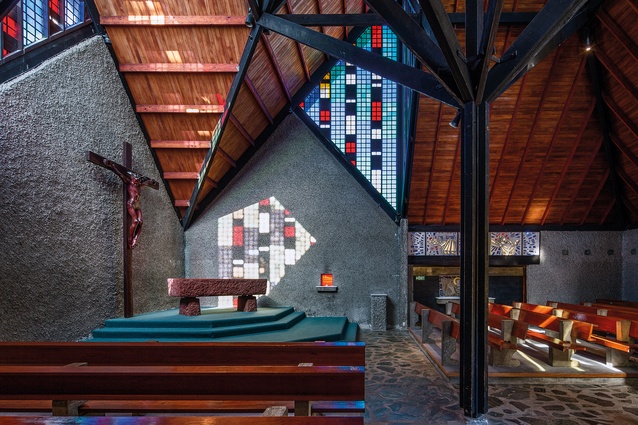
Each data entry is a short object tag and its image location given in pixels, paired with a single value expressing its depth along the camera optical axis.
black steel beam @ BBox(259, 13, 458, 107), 4.27
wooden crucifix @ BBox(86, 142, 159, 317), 7.13
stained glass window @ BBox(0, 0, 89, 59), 5.02
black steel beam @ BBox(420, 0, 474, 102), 3.26
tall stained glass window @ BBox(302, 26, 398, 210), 10.05
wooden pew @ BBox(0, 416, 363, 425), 1.50
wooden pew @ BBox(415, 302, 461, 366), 5.62
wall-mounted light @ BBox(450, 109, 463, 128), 4.31
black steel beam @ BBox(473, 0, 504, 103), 3.38
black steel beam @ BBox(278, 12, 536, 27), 6.11
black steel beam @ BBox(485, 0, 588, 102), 3.45
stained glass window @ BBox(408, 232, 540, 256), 10.27
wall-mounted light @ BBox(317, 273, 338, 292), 9.75
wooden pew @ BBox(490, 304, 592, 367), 5.53
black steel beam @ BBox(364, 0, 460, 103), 3.74
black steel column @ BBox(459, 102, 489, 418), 3.76
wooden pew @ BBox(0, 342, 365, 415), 2.30
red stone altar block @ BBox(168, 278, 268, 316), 7.12
